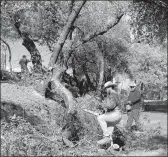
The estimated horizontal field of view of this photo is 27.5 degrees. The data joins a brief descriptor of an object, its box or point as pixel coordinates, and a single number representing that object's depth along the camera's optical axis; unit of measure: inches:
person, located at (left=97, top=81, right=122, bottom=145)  298.3
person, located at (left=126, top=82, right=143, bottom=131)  464.8
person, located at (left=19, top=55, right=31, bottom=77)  735.1
